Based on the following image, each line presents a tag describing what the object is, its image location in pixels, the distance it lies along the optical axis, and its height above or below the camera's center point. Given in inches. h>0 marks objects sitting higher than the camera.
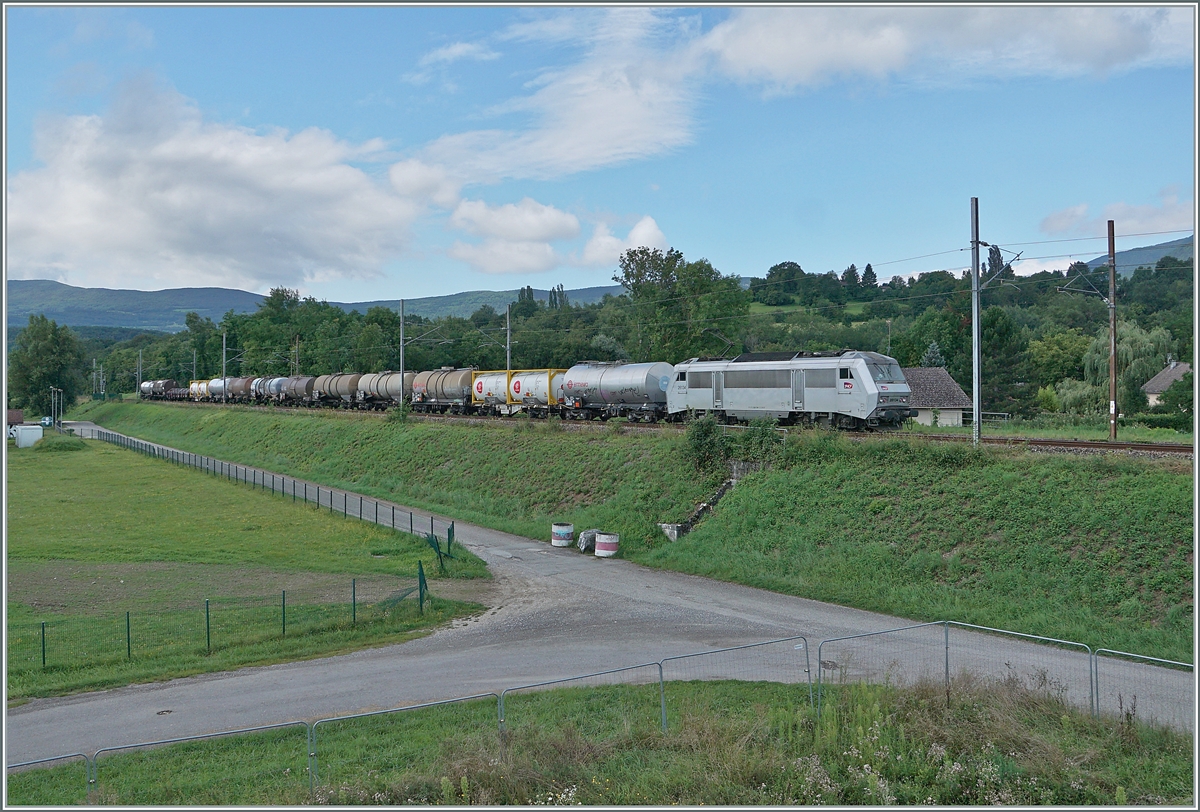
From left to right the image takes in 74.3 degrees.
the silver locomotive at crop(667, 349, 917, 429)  1154.0 -7.6
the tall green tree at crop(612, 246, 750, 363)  2618.1 +243.4
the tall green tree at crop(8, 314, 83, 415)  4119.1 +133.7
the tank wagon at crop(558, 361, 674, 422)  1551.4 -10.9
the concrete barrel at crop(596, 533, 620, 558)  1098.1 -220.9
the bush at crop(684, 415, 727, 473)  1187.9 -91.8
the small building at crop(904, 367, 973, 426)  2187.5 -39.8
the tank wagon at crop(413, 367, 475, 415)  2113.7 -10.6
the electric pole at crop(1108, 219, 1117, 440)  1111.6 +83.9
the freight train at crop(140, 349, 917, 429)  1170.0 -9.5
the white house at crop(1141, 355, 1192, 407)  2436.3 -0.5
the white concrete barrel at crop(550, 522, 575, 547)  1164.6 -219.0
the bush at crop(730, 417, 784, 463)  1128.8 -83.7
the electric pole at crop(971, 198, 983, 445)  961.0 +79.8
